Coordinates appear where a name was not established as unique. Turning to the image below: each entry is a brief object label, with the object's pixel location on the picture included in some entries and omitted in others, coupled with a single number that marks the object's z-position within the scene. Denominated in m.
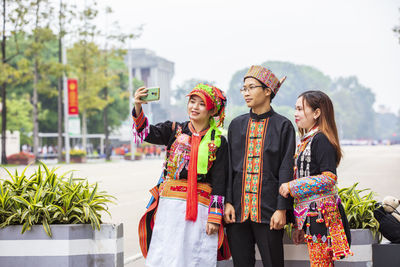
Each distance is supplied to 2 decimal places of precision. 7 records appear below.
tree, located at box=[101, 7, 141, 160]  41.50
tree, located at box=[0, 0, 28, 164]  32.19
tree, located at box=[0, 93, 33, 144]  47.72
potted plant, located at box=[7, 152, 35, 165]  33.88
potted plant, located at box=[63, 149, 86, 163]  37.81
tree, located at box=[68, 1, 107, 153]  40.12
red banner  37.38
